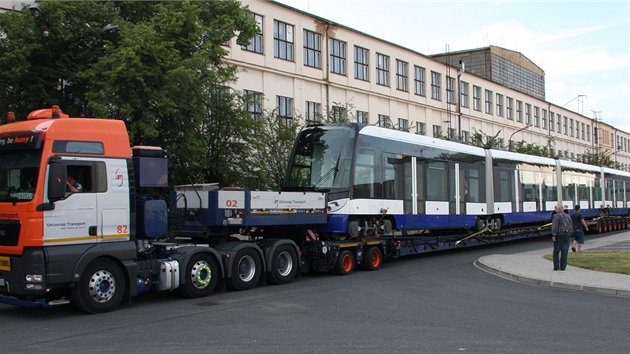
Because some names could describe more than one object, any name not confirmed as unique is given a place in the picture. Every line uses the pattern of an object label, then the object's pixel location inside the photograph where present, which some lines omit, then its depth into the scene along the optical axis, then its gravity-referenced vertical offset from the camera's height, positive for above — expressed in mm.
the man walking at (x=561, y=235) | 15828 -853
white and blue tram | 16125 +755
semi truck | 9984 -242
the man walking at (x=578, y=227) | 21734 -891
